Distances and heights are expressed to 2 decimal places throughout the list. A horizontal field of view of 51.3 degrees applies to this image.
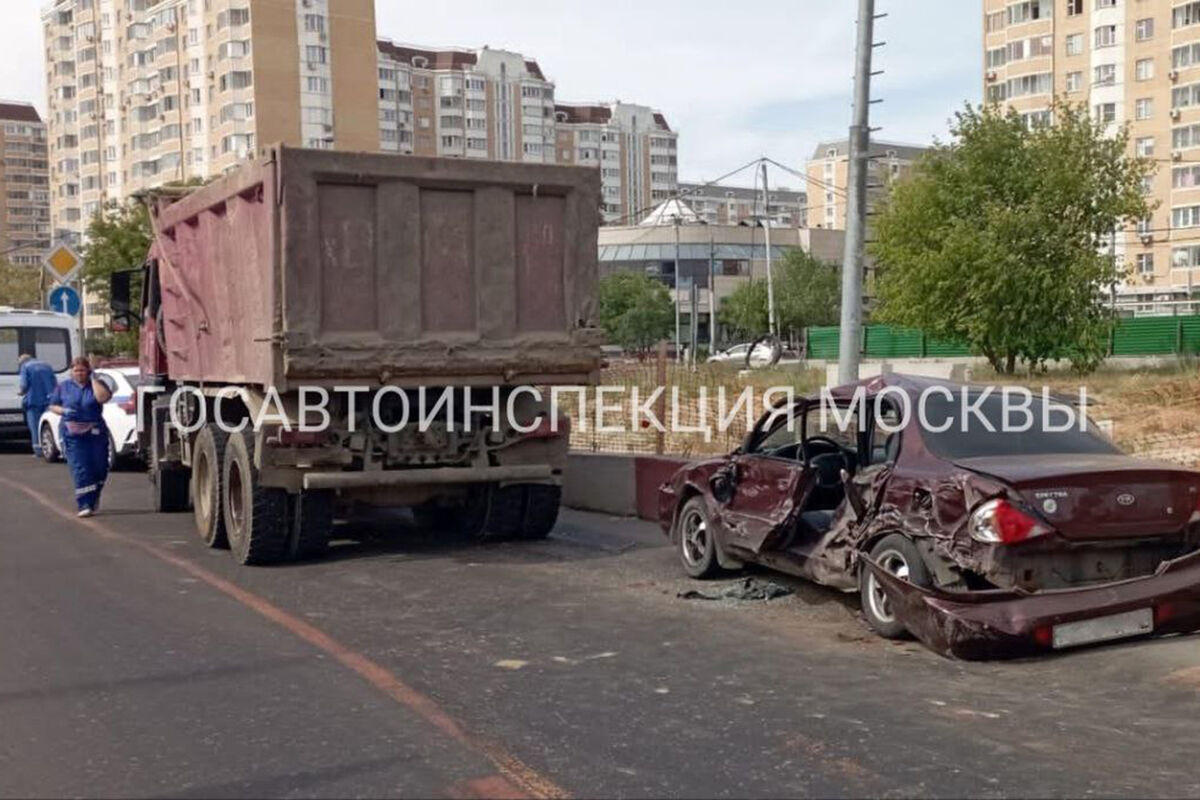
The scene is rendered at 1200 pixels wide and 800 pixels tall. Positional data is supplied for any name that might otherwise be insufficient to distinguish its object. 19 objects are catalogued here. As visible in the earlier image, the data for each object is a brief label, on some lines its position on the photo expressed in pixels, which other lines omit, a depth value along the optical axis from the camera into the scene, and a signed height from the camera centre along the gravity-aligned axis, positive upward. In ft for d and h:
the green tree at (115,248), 128.26 +10.26
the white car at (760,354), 154.75 -2.45
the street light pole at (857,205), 39.06 +4.12
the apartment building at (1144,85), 242.58 +49.91
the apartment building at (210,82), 279.08 +62.31
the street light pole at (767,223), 156.78 +18.24
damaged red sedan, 20.93 -3.44
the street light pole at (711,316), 216.47 +3.73
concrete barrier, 40.65 -4.92
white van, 72.49 +0.15
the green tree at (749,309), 251.39 +5.64
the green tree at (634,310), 258.98 +5.87
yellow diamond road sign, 78.02 +5.27
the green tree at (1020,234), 101.81 +8.20
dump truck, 30.73 +0.17
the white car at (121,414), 57.77 -3.14
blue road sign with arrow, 78.48 +2.93
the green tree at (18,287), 203.72 +10.11
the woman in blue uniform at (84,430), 42.93 -2.88
